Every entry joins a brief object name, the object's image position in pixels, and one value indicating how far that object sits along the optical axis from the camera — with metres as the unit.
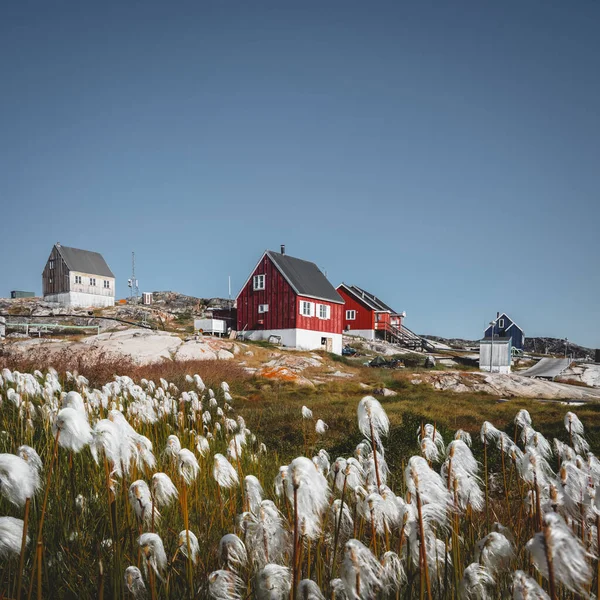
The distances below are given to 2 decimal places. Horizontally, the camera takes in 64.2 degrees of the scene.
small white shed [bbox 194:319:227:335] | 50.00
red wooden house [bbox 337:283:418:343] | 69.38
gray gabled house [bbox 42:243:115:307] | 81.94
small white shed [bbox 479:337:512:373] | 48.50
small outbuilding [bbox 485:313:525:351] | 77.00
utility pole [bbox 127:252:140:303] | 72.41
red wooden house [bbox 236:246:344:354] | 47.44
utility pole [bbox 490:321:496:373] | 48.22
